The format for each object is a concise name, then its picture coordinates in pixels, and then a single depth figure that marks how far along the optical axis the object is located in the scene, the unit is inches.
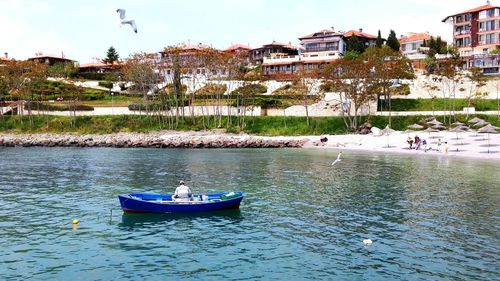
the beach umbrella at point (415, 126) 3152.1
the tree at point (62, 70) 5221.5
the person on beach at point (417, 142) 2849.4
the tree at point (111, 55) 6067.9
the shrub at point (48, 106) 4364.7
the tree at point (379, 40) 5468.5
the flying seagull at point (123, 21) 1363.2
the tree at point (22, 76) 4003.4
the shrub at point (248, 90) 3855.8
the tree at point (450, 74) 3558.1
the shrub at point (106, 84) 5398.6
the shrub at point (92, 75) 5669.3
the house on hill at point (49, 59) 6151.6
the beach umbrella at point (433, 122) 3175.4
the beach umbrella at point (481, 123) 3058.6
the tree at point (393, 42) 5300.2
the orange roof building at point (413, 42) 5565.9
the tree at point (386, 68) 3513.8
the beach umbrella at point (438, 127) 3137.3
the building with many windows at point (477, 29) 4920.8
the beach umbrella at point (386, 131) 3305.6
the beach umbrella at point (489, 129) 2906.0
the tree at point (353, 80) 3499.0
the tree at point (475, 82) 3666.3
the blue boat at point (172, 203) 1237.7
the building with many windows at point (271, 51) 5876.0
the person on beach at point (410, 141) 2897.9
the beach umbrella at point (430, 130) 3129.4
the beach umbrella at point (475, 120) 3088.1
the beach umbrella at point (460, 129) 3048.7
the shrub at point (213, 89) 3885.3
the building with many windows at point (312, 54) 4990.2
